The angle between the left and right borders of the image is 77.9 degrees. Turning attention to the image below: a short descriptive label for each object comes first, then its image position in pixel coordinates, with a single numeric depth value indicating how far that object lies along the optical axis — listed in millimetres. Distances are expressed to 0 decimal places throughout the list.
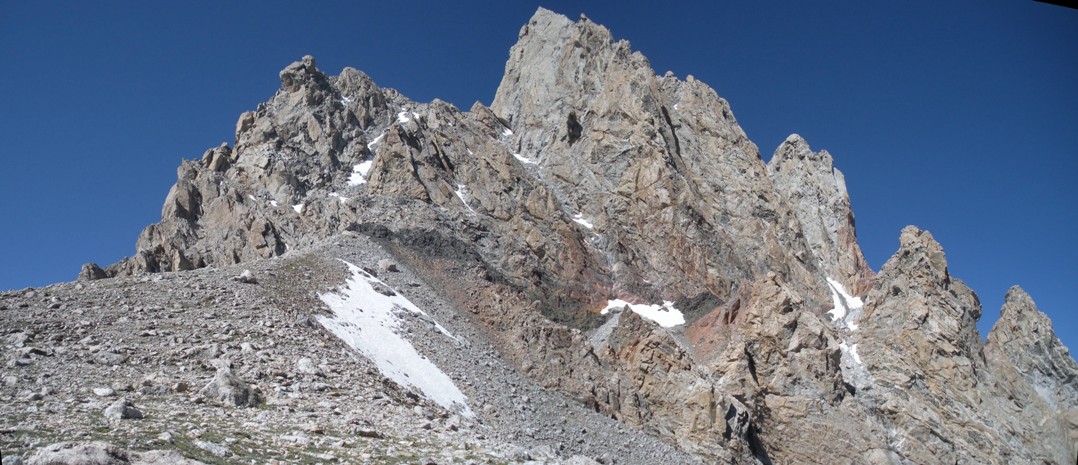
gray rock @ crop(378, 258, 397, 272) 51719
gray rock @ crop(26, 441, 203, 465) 11375
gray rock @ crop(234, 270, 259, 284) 36719
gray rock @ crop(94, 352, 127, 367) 21481
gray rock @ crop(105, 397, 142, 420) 15586
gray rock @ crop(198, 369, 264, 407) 19203
